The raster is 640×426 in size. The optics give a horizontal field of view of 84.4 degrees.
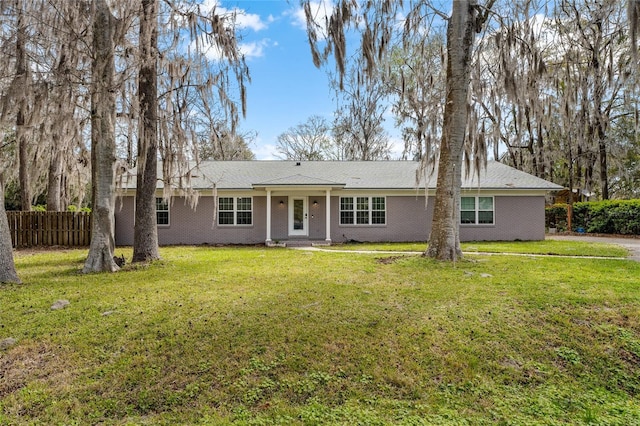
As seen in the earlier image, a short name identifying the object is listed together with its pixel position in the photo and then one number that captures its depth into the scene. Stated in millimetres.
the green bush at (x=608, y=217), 16594
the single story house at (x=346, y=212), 14461
